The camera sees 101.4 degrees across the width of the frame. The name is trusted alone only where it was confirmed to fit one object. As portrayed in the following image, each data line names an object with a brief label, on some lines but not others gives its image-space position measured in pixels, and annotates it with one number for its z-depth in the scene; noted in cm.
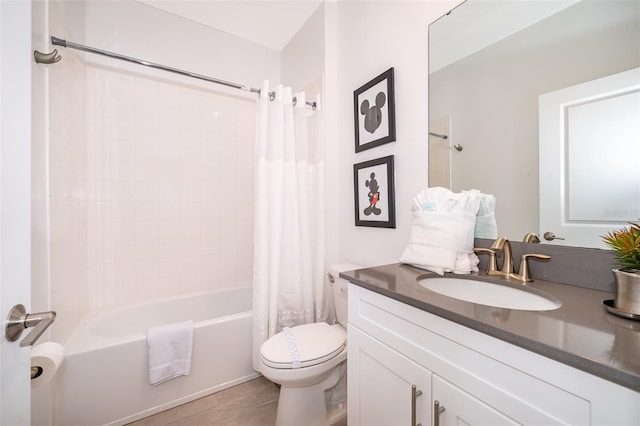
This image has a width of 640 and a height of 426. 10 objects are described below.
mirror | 80
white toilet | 121
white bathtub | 128
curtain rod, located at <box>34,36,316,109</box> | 110
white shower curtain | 170
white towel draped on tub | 144
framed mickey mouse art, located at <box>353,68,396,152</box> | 146
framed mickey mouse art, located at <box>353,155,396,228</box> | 148
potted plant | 60
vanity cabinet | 47
